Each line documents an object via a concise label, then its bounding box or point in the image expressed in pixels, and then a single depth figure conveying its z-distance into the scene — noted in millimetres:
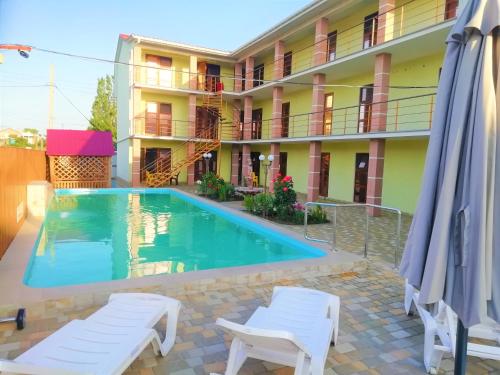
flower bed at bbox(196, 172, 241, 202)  14773
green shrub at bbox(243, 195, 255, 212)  11656
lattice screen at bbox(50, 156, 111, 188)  18031
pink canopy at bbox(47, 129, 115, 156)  17797
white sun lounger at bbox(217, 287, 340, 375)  2363
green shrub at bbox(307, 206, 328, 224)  10380
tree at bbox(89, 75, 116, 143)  35938
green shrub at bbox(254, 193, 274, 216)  11000
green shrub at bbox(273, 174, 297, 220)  10594
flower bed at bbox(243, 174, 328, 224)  10422
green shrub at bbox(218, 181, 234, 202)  14641
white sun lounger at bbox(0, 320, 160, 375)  2035
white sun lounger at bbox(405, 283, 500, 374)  2916
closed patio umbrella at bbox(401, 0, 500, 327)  1958
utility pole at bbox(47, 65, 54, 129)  27375
